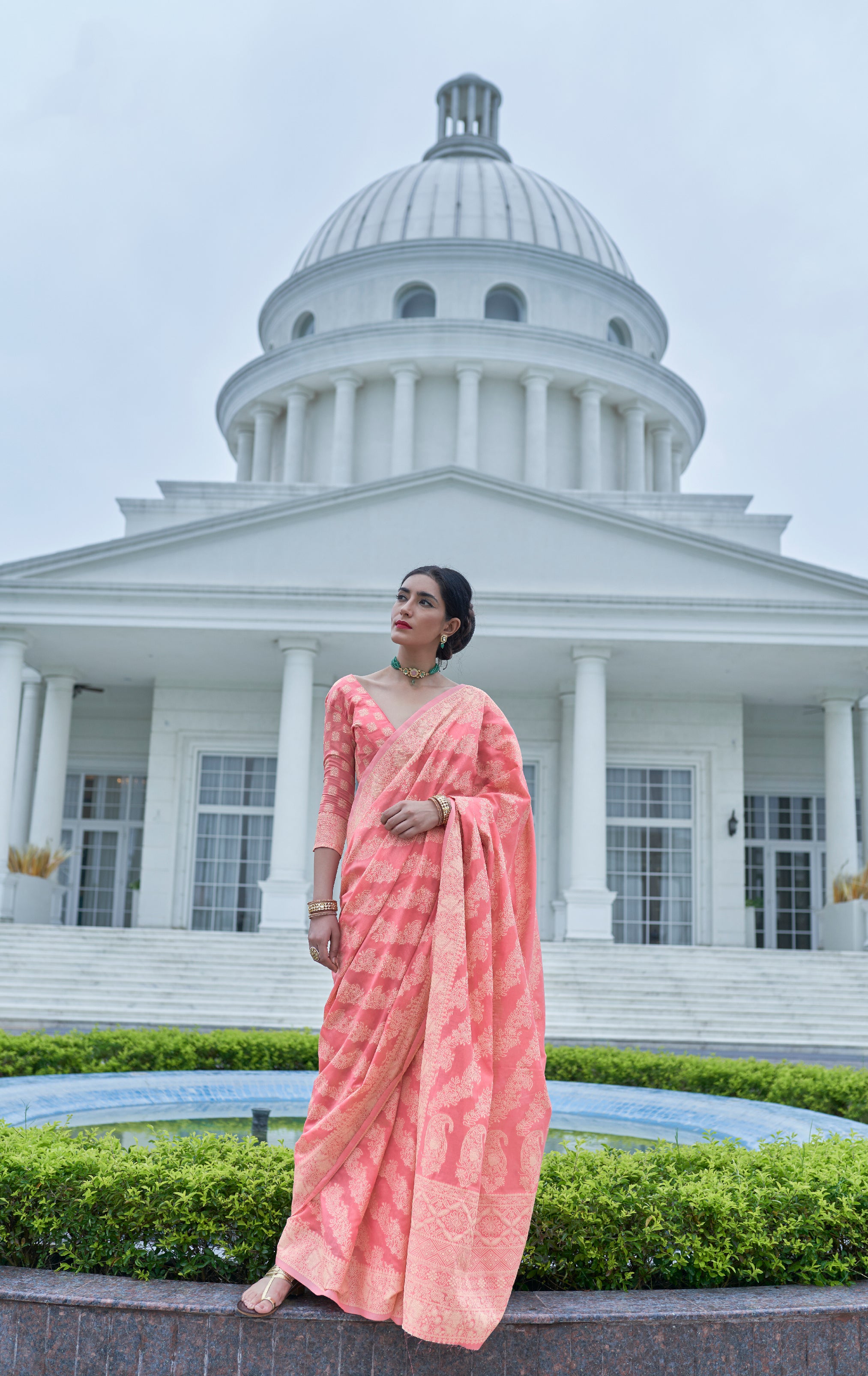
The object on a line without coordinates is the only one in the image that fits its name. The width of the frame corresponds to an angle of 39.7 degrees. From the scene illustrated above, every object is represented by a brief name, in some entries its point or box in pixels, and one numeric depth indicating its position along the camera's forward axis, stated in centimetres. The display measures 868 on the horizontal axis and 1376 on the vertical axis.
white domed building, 1873
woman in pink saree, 309
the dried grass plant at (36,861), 1948
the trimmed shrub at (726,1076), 759
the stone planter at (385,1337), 318
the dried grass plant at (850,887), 1878
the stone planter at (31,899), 1888
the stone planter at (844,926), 1848
